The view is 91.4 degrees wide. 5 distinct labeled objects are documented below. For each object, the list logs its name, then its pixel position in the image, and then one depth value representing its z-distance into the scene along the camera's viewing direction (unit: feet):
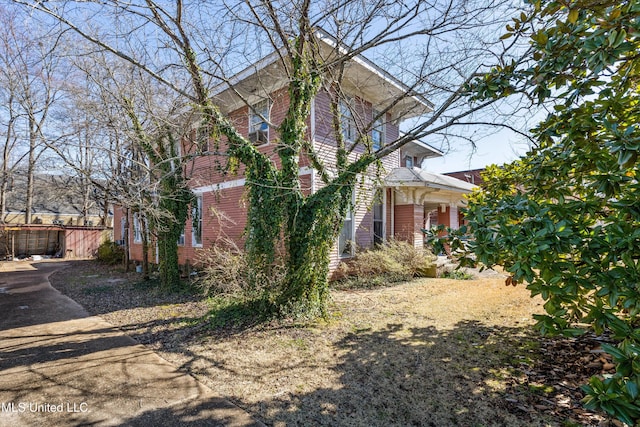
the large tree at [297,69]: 17.10
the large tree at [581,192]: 6.22
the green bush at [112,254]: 52.26
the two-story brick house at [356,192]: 28.58
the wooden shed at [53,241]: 65.63
